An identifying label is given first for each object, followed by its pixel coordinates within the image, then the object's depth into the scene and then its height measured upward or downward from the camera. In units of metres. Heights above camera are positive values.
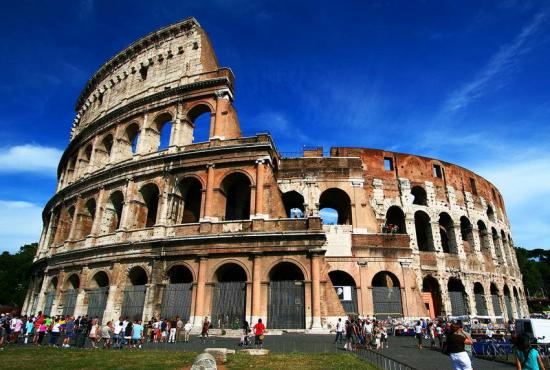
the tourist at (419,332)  13.25 -0.67
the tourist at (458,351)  5.52 -0.56
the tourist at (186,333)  14.11 -0.91
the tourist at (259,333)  12.38 -0.75
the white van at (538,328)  13.37 -0.44
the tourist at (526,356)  4.97 -0.54
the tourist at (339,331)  13.03 -0.67
